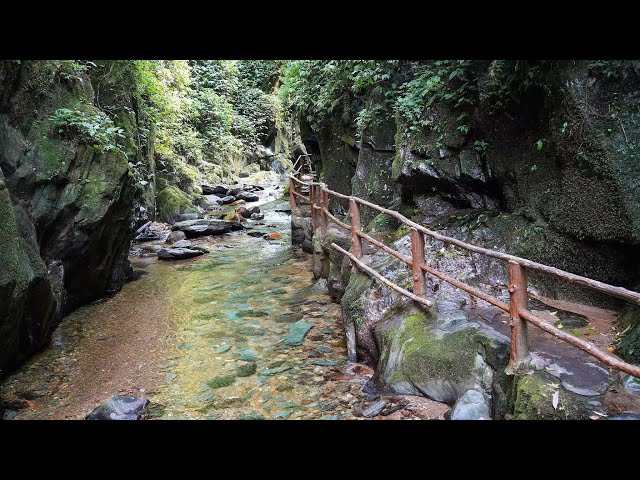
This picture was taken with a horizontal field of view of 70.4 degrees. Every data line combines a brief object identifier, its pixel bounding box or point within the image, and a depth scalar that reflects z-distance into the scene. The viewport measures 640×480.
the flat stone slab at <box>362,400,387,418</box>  4.55
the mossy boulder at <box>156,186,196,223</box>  17.44
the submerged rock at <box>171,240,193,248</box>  13.01
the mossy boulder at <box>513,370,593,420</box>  3.16
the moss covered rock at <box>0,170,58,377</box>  5.05
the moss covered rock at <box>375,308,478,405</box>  4.35
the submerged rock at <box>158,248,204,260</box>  12.23
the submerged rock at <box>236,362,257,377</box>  5.89
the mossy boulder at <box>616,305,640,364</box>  3.79
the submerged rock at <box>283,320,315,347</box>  6.85
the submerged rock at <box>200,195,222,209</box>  21.68
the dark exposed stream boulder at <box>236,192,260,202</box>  24.30
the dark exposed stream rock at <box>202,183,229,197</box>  23.86
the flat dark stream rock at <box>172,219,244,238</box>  14.96
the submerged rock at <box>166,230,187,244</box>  14.51
